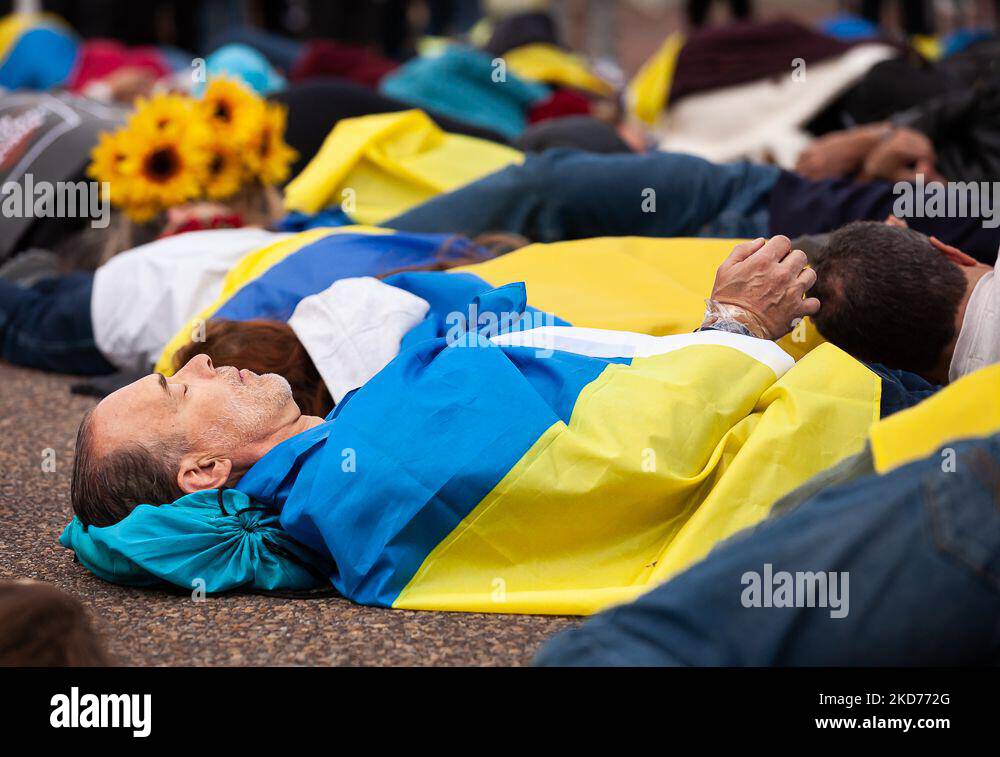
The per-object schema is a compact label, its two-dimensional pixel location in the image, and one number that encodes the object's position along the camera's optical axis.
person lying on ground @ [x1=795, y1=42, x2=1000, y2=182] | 3.66
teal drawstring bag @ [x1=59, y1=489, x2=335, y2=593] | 1.95
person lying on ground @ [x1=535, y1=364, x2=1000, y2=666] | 1.37
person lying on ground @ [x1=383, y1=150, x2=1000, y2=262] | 3.38
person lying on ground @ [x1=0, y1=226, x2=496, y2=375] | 3.01
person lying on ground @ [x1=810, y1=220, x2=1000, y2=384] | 2.28
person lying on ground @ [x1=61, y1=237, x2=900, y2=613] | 1.91
